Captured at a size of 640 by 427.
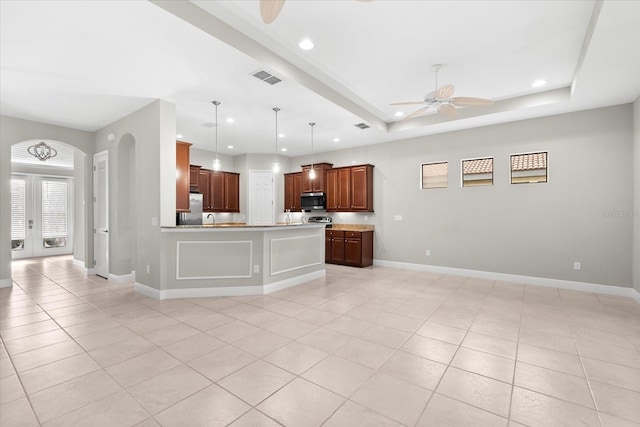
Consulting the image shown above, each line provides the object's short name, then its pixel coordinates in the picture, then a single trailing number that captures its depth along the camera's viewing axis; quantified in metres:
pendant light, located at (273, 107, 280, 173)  5.25
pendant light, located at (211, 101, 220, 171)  4.82
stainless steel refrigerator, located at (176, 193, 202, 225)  6.70
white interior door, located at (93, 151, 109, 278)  5.74
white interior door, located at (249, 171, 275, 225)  8.62
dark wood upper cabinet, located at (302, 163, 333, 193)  7.95
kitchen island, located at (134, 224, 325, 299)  4.41
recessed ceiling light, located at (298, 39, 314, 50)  3.24
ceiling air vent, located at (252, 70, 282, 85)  3.57
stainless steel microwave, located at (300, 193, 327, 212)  7.91
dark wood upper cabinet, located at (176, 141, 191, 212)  5.09
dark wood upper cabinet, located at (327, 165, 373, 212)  7.21
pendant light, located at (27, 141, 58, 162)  6.57
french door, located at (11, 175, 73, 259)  8.26
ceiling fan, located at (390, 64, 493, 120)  3.60
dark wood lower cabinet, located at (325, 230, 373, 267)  6.88
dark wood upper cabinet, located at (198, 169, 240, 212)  8.01
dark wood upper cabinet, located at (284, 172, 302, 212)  8.52
